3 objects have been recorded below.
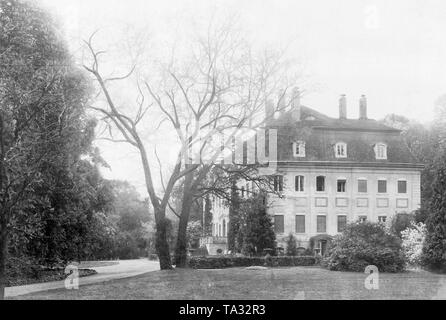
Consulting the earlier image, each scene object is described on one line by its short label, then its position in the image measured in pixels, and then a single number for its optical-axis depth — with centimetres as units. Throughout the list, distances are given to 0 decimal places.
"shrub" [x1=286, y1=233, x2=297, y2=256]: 4066
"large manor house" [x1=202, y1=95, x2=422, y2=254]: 4256
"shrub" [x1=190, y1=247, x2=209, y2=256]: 4545
